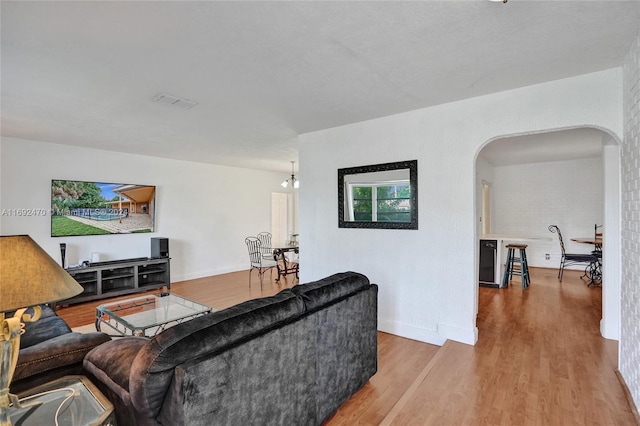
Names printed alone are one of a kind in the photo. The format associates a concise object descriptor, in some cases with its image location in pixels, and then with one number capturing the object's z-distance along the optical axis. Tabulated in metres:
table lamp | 1.06
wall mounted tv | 4.90
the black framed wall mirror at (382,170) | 3.43
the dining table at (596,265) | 5.49
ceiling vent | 2.97
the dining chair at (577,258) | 5.57
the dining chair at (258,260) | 6.05
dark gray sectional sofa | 1.28
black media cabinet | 4.84
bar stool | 5.32
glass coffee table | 3.02
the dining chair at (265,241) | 7.34
